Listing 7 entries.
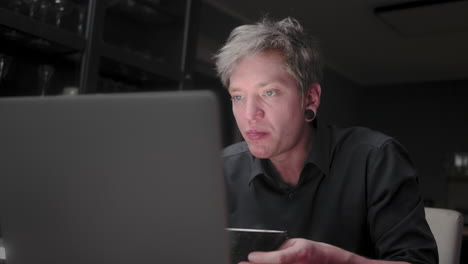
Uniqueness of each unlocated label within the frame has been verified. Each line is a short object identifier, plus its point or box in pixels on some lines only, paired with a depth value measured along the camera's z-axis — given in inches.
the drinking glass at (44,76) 102.0
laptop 20.5
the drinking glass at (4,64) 92.3
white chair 48.2
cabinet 97.7
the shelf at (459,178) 244.2
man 40.6
